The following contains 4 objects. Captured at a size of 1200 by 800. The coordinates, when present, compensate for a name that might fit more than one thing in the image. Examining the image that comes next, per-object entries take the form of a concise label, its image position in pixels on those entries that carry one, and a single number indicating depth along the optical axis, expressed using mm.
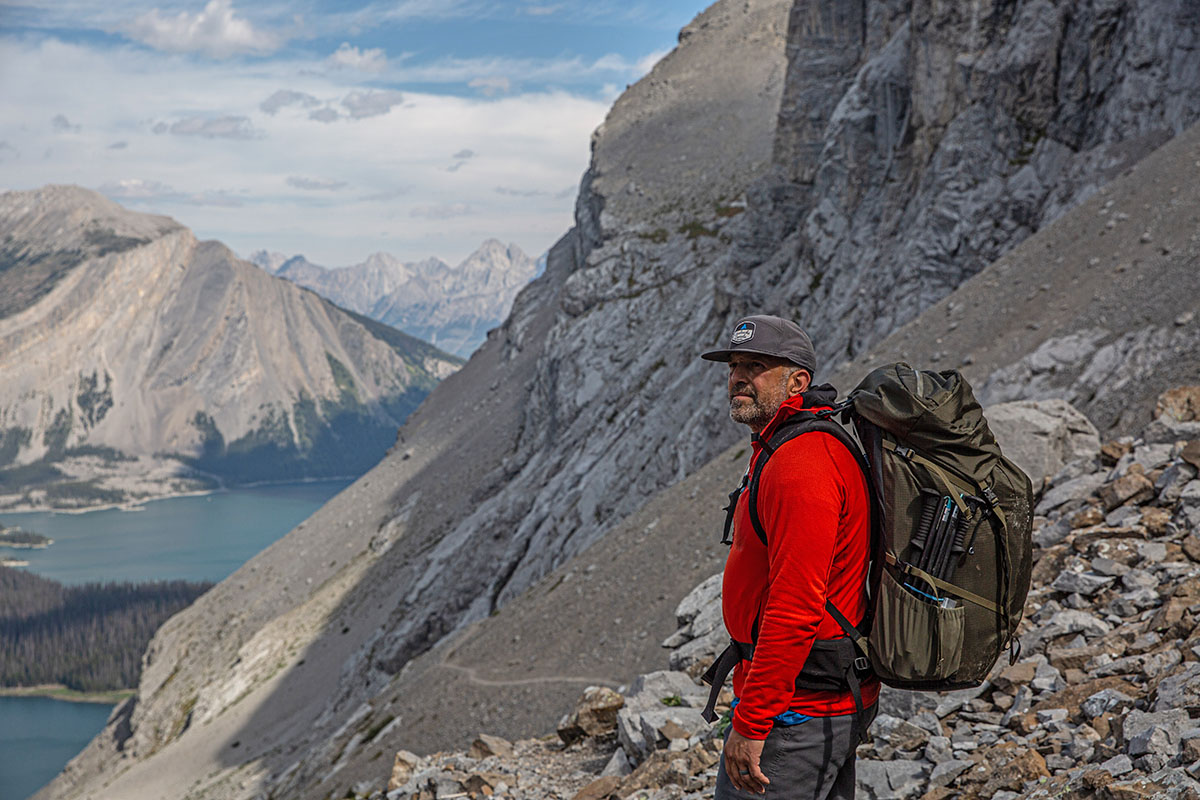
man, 4535
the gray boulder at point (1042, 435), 14070
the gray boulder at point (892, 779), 7746
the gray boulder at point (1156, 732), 6289
